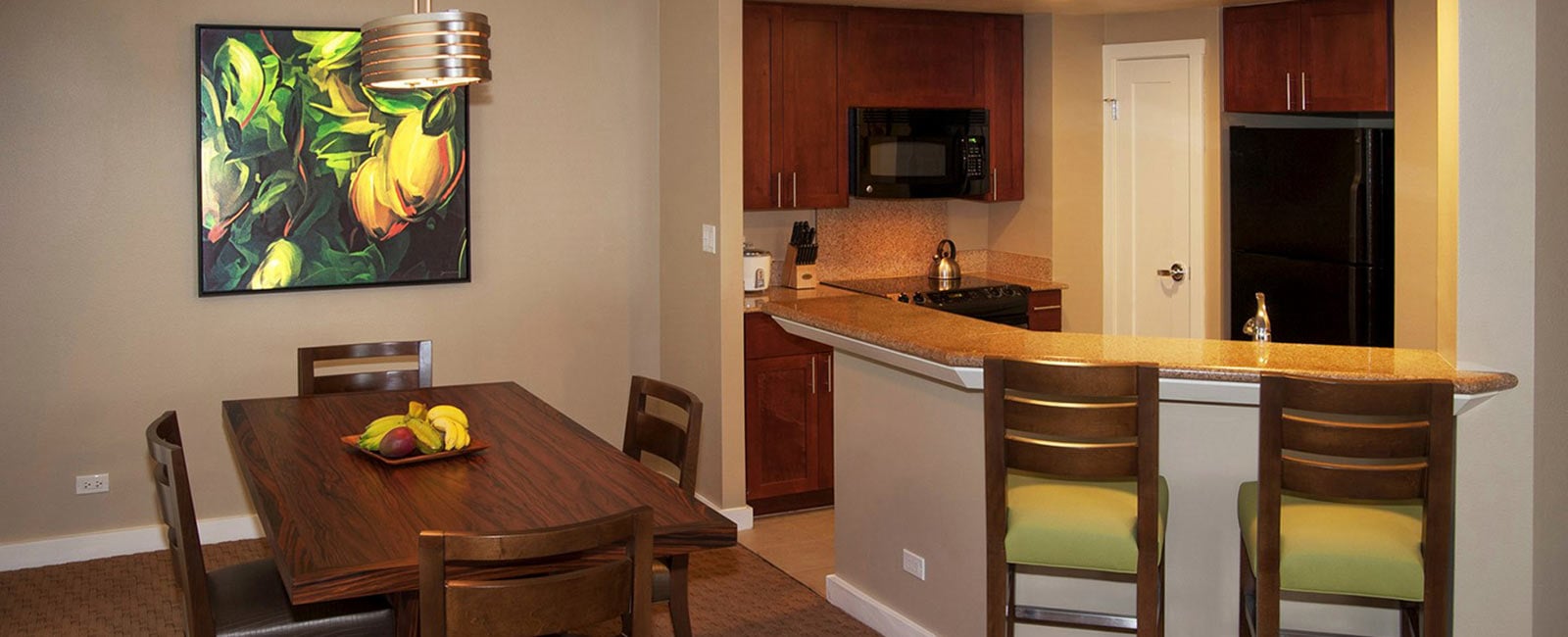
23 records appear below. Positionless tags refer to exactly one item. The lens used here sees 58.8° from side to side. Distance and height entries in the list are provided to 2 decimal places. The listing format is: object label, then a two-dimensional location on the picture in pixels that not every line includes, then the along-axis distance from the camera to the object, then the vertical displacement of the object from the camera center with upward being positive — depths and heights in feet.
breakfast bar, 10.91 -1.41
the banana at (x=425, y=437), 11.57 -1.15
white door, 20.36 +1.52
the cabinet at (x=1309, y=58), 18.07 +3.15
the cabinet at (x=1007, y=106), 20.92 +2.84
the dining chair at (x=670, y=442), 11.74 -1.29
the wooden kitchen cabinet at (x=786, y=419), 18.51 -1.67
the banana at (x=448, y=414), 11.91 -0.98
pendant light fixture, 10.35 +1.88
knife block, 20.15 +0.31
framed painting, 17.11 +1.65
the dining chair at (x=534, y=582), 8.02 -1.71
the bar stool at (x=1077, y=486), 10.04 -1.48
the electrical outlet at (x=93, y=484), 16.96 -2.21
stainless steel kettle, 21.26 +0.48
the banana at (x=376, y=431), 11.61 -1.10
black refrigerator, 18.10 +0.79
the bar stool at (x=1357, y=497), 9.29 -1.41
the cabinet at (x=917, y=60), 19.81 +3.42
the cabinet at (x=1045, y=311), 20.67 -0.26
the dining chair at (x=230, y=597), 10.08 -2.32
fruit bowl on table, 11.45 -1.30
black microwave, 19.93 +2.06
